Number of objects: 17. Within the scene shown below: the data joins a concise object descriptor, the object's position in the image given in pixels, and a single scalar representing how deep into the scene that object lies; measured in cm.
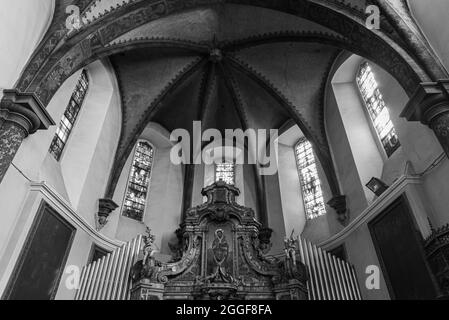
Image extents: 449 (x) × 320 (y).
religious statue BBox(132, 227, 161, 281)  1049
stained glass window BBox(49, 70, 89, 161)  1177
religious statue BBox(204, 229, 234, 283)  1063
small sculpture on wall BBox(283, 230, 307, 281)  1055
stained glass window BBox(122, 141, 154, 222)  1459
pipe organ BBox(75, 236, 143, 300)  1042
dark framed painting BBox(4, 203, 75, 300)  841
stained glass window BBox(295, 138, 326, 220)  1421
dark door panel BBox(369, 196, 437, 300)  832
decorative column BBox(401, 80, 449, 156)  809
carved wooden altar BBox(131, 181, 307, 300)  1040
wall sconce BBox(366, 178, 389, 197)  1063
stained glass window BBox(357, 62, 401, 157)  1158
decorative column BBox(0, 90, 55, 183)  814
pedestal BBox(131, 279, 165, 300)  1019
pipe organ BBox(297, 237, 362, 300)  1052
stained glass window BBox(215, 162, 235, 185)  1684
